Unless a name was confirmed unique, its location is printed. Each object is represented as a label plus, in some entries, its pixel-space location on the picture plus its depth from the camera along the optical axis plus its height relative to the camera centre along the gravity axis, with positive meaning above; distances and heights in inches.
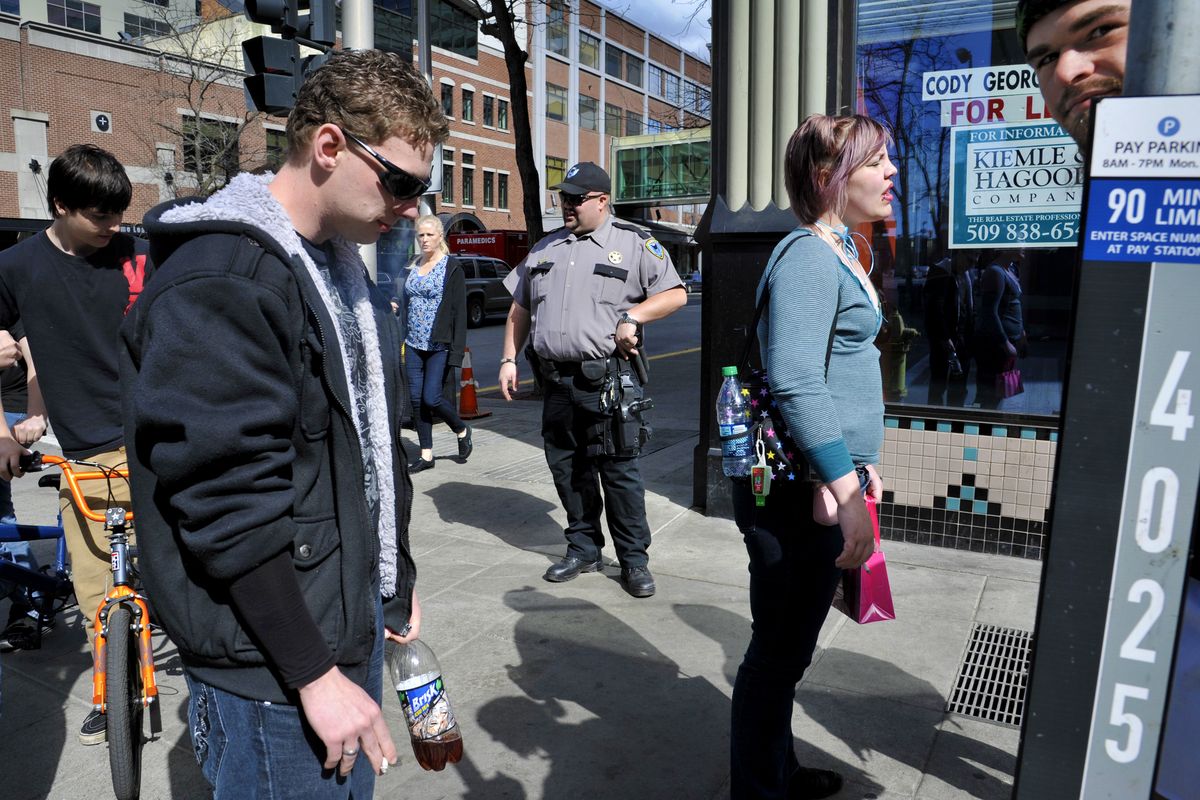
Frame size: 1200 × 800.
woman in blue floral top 291.4 -23.3
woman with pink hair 85.7 -15.6
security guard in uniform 182.2 -18.6
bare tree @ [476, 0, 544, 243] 513.7 +80.9
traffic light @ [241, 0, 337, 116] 227.3 +49.8
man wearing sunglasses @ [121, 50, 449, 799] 54.8 -11.7
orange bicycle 112.6 -52.1
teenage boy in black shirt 127.4 -7.8
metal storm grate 132.5 -64.2
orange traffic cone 392.8 -63.0
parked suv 940.6 -37.8
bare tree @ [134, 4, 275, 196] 1155.9 +208.6
